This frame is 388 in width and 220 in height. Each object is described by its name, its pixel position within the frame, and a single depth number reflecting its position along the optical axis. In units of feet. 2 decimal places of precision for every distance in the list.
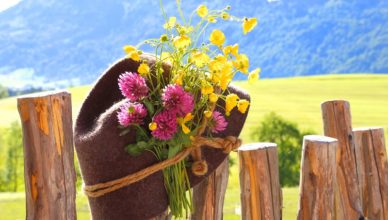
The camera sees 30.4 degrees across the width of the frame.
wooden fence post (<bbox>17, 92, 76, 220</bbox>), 8.67
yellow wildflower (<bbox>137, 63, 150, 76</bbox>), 7.66
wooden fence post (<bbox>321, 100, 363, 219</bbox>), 11.38
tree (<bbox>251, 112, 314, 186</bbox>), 66.33
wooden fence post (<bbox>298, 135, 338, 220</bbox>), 9.47
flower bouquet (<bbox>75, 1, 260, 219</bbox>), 7.68
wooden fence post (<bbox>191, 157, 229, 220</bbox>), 9.21
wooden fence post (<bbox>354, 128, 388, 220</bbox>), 12.25
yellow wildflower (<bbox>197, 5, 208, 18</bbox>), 7.91
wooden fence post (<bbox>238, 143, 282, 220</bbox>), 9.28
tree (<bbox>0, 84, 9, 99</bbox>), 182.88
